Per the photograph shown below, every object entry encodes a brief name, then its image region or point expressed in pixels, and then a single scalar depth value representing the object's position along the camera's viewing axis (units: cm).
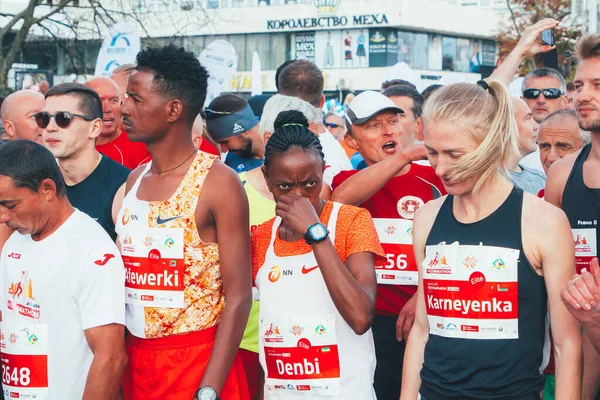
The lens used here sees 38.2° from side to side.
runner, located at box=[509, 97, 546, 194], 575
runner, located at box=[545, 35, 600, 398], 385
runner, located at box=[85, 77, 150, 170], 653
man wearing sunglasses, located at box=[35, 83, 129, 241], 459
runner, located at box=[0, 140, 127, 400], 366
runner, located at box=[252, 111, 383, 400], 376
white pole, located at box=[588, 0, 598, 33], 1274
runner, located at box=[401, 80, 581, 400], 333
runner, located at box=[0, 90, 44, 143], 684
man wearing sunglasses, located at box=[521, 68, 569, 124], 816
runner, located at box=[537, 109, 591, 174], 598
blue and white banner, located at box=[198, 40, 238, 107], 1298
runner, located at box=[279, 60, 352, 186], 676
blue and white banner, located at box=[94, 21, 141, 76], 1173
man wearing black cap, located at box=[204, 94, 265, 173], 672
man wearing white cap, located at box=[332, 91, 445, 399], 479
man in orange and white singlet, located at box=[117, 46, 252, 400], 379
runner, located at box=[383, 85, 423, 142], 593
